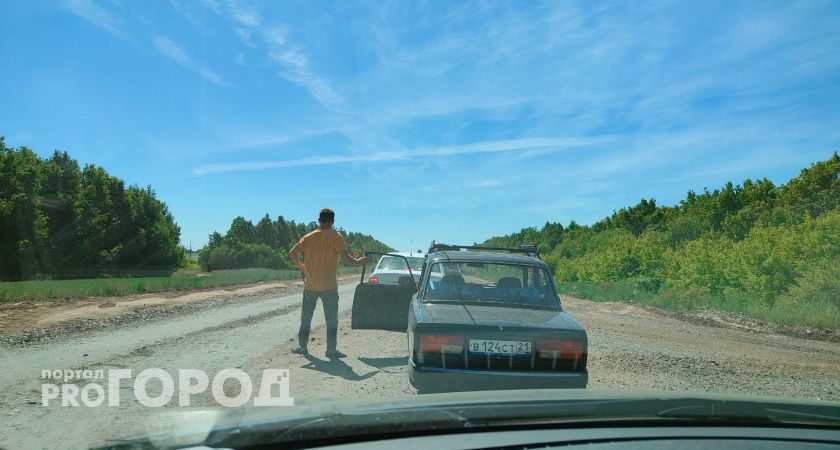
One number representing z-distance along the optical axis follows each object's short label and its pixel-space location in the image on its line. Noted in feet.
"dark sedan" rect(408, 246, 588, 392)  16.60
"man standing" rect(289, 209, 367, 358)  26.78
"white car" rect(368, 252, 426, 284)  43.96
